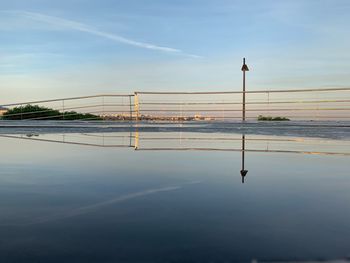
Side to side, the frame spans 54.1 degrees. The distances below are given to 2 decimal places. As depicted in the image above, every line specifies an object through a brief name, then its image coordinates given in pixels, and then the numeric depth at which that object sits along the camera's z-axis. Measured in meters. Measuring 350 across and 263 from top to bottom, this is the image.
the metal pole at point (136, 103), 7.21
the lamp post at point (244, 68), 9.75
